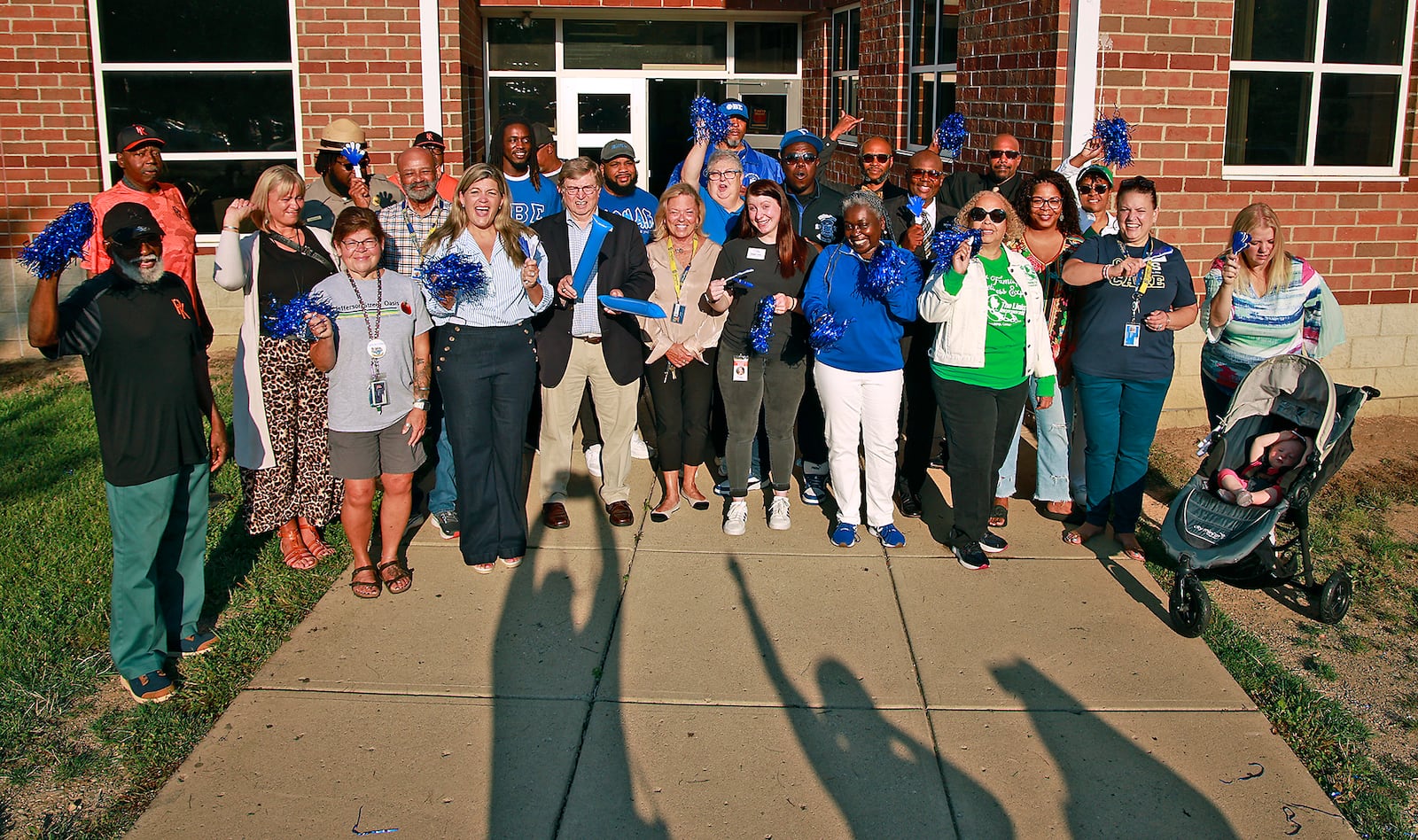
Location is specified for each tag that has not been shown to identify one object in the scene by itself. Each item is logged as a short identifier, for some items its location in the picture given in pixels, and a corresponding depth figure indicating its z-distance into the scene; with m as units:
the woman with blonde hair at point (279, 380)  5.42
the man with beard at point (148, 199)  5.95
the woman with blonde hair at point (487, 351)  5.56
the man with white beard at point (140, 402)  4.36
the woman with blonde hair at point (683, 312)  6.29
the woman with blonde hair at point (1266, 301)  5.81
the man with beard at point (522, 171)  6.93
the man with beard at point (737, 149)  7.47
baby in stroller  5.27
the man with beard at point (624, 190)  7.16
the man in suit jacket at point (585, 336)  6.09
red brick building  8.24
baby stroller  5.18
